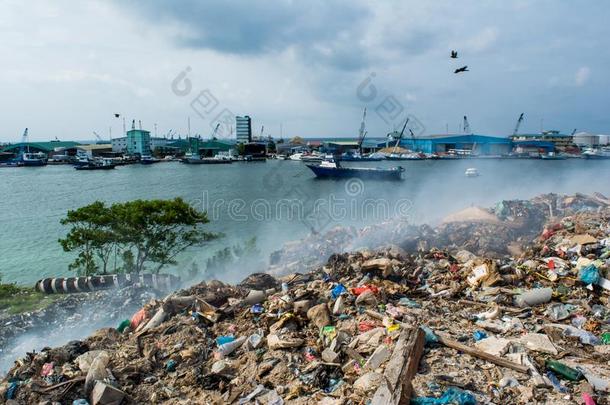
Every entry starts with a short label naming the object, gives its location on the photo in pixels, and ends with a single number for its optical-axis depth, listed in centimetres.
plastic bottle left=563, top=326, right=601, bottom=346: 423
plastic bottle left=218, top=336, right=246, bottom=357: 454
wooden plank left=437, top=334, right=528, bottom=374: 363
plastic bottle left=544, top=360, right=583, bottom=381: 351
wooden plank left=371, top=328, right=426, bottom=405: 314
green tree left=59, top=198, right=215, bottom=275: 1182
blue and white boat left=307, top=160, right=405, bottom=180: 4534
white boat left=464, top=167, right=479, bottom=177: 4738
